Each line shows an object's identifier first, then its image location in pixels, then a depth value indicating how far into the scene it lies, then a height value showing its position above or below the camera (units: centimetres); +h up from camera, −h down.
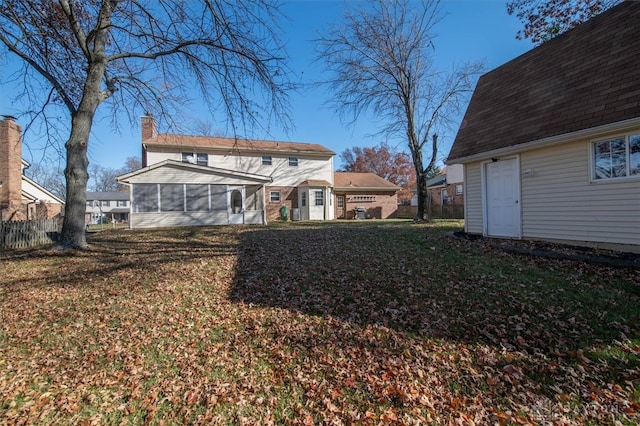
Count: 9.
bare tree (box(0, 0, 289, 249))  732 +452
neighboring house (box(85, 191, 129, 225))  5328 +267
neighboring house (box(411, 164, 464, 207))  2772 +228
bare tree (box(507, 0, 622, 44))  1256 +827
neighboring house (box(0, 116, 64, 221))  1712 +252
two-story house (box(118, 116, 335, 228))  1678 +211
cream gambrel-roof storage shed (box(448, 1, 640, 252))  664 +161
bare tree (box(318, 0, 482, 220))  1620 +710
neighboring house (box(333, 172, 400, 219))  2570 +134
